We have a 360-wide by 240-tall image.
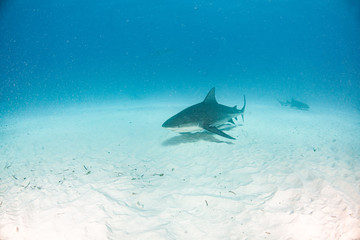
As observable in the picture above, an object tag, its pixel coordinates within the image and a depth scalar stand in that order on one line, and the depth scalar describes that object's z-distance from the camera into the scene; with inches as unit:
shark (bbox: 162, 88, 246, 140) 229.5
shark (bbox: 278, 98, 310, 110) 688.4
